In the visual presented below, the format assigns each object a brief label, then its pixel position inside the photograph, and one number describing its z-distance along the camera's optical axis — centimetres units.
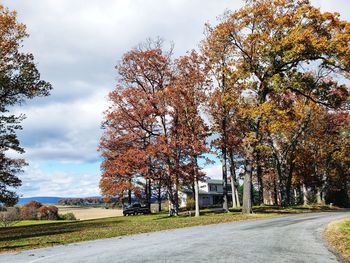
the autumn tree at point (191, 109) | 3469
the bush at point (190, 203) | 6186
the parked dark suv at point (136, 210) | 5634
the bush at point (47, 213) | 6365
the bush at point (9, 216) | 4762
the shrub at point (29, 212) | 6209
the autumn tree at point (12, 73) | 2862
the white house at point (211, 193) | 9210
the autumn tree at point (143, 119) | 3470
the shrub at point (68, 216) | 6363
